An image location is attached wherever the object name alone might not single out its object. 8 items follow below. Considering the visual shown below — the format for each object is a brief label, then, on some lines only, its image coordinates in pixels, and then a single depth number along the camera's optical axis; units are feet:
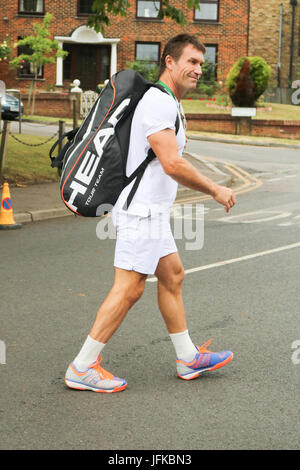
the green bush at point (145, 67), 122.72
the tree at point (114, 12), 45.71
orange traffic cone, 36.09
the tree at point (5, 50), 108.82
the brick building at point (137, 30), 132.77
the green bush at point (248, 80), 98.53
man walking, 14.42
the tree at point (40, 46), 112.88
